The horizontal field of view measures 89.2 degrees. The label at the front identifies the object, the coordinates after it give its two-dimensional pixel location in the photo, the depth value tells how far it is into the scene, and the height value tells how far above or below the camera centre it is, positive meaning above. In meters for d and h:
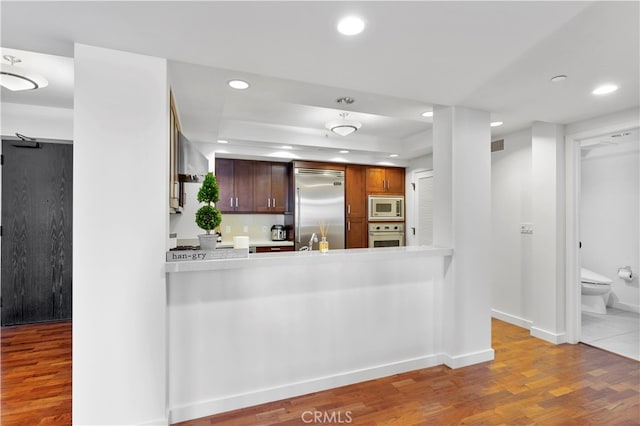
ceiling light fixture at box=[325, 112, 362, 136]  3.66 +1.02
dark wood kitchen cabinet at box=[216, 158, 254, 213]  4.86 +0.47
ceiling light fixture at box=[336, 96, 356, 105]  2.72 +0.99
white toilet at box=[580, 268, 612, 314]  4.14 -0.99
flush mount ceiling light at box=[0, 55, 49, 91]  2.40 +1.05
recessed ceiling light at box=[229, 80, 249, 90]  2.37 +0.98
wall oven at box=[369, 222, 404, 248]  5.51 -0.33
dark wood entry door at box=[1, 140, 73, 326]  3.81 -0.19
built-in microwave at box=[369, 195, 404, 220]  5.51 +0.15
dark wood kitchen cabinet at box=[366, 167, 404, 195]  5.54 +0.62
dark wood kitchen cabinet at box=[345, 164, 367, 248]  5.35 +0.15
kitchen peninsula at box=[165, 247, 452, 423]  2.09 -0.79
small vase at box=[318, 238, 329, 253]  2.60 -0.25
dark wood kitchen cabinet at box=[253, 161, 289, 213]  5.07 +0.46
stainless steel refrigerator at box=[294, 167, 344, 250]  4.98 +0.17
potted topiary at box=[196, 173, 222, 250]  2.14 +0.01
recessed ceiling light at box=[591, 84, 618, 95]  2.45 +0.98
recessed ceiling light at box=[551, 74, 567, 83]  2.28 +0.98
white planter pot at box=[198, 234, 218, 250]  2.14 -0.17
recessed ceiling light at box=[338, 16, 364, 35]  1.59 +0.96
